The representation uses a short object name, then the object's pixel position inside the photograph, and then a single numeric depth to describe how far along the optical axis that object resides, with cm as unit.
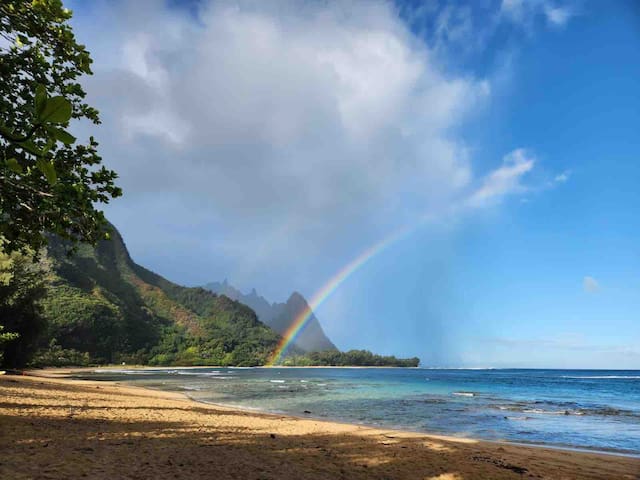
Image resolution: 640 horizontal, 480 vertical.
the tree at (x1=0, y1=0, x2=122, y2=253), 545
